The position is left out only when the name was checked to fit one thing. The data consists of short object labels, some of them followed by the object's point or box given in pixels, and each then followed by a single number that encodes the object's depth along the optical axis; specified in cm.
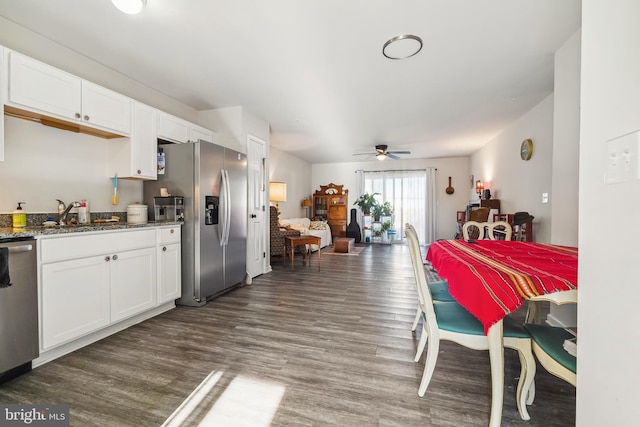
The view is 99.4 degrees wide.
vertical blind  805
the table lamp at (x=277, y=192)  590
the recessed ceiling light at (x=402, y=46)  235
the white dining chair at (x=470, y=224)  286
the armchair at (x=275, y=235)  512
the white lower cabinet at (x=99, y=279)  185
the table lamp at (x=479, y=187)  614
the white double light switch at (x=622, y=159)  68
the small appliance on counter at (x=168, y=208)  297
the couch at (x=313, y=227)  671
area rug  653
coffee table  496
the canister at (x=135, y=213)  287
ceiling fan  609
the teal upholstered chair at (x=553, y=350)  108
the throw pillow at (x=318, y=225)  745
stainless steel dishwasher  161
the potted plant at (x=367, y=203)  821
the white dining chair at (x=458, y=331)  135
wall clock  412
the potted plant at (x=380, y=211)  814
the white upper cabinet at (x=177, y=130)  307
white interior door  409
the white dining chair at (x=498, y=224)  271
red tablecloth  115
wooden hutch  866
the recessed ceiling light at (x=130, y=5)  182
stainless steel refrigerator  300
